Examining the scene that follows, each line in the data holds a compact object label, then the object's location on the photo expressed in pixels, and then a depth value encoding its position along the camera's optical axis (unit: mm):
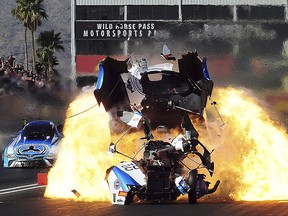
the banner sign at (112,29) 72562
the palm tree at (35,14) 86625
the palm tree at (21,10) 86138
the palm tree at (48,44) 88875
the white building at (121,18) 71625
